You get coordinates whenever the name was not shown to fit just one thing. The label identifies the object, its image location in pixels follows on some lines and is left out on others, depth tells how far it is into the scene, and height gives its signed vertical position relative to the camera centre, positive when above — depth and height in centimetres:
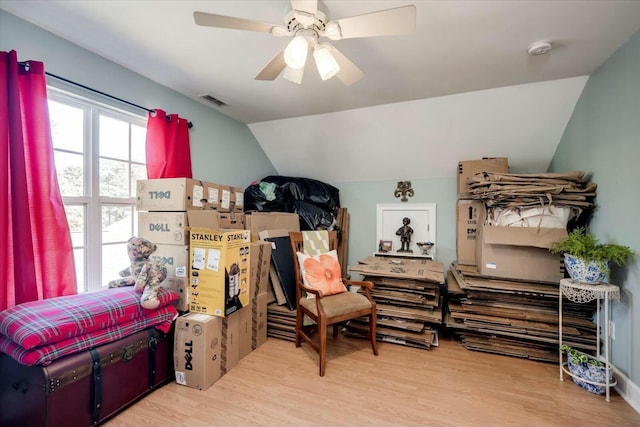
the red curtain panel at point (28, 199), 167 +8
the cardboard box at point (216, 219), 228 -7
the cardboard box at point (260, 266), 260 -51
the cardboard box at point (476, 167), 295 +47
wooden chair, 225 -80
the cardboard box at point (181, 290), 217 -60
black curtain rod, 196 +93
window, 211 +27
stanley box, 209 -44
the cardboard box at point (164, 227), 221 -12
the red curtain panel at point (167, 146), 256 +61
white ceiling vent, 295 +120
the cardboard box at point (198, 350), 199 -98
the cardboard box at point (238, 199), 288 +13
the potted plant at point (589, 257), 190 -31
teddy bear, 191 -42
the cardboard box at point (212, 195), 247 +15
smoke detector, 198 +116
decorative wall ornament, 379 +29
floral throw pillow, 259 -57
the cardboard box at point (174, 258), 220 -36
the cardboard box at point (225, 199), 268 +13
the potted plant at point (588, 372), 196 -113
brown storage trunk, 142 -95
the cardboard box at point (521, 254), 231 -37
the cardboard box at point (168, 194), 224 +14
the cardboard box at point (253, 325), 242 -101
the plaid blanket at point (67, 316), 142 -57
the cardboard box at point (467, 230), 311 -20
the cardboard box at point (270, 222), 306 -11
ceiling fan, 137 +94
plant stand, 190 -59
